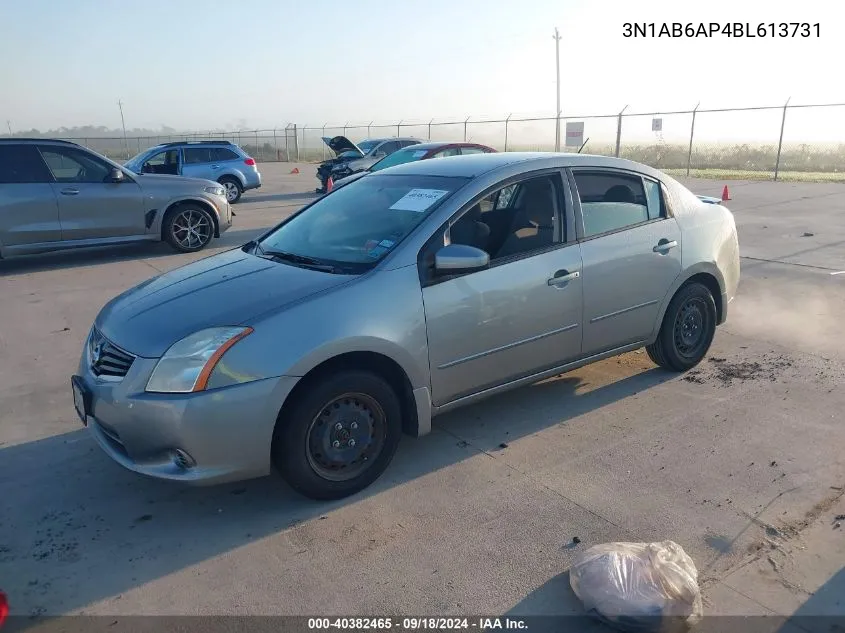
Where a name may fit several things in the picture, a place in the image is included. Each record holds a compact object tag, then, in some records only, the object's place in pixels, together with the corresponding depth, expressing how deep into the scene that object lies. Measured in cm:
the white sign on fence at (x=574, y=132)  2912
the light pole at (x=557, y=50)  4181
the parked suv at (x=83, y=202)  933
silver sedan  335
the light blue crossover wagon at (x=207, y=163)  1723
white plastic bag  266
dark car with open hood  1962
